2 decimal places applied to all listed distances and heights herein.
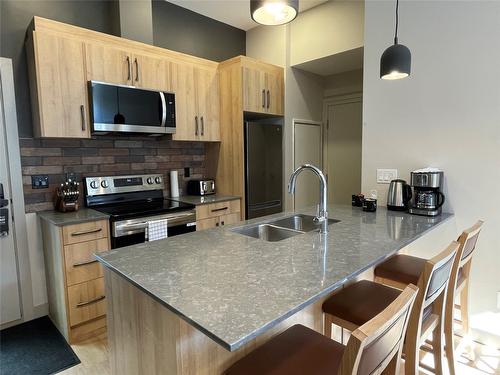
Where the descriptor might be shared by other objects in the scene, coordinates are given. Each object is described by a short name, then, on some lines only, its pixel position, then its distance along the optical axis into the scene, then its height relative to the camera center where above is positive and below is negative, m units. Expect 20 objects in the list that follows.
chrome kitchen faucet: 1.73 -0.25
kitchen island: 0.87 -0.43
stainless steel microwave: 2.49 +0.42
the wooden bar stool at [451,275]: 1.51 -0.70
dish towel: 2.52 -0.60
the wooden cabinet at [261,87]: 3.24 +0.76
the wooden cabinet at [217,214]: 2.94 -0.58
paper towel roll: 3.33 -0.30
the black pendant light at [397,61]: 1.85 +0.56
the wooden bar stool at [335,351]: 0.76 -0.70
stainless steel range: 2.39 -0.43
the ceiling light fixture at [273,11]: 1.26 +0.65
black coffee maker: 2.13 -0.28
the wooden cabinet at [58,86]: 2.28 +0.57
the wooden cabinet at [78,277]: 2.15 -0.86
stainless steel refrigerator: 3.34 -0.14
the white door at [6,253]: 2.35 -0.74
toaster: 3.44 -0.34
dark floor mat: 1.95 -1.33
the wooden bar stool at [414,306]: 1.18 -0.70
